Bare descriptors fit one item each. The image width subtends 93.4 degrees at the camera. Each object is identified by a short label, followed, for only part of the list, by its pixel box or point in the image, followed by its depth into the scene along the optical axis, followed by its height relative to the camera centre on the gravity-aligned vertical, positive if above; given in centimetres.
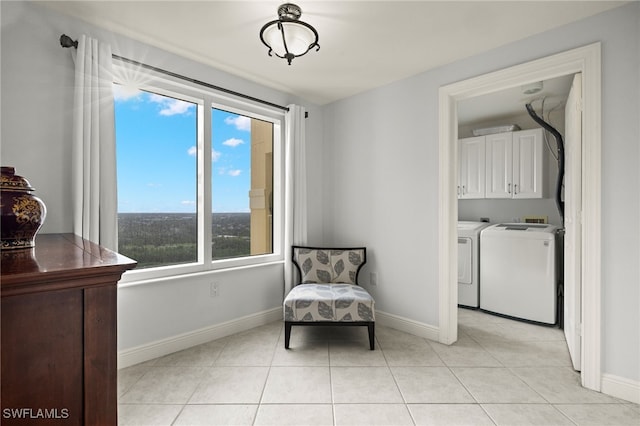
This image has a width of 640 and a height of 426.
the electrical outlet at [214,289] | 269 -69
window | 242 +29
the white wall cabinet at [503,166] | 347 +56
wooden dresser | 58 -27
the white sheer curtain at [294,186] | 315 +28
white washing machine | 303 -64
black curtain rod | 191 +110
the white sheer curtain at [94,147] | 192 +43
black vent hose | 317 +46
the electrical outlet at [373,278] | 318 -71
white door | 212 -15
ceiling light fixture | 173 +105
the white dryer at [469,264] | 356 -63
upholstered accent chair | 252 -72
